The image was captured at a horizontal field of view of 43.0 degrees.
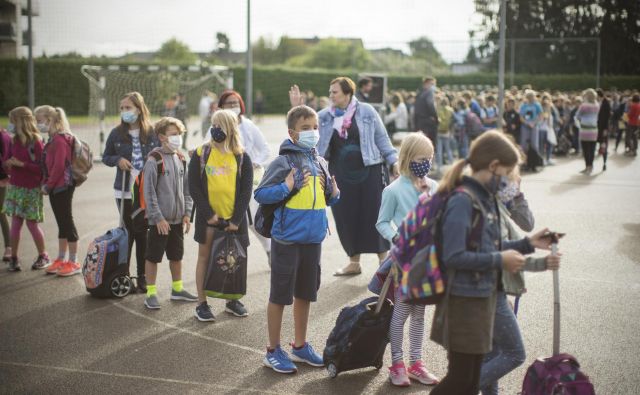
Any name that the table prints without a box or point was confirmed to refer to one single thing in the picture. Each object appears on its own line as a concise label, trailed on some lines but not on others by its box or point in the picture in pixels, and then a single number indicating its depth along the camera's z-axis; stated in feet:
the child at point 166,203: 24.21
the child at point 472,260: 12.91
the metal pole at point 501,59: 51.57
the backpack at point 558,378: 13.97
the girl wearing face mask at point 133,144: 26.16
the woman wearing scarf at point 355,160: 27.68
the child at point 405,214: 18.11
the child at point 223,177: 22.20
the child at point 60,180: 28.50
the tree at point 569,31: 179.63
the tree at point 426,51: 123.93
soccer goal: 88.48
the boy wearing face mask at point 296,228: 18.69
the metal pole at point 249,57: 51.08
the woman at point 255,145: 28.27
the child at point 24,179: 29.66
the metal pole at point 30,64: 59.82
